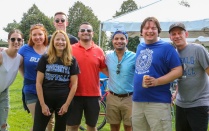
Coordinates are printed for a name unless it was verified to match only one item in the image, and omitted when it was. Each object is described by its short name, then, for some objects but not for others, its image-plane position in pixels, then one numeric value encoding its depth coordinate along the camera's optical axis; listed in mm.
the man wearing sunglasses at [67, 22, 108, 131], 4492
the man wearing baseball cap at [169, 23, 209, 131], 3750
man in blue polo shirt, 4500
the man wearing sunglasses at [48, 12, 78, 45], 5059
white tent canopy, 7887
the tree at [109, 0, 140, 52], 61844
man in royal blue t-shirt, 3562
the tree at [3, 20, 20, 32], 80325
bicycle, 6392
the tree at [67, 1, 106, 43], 57803
